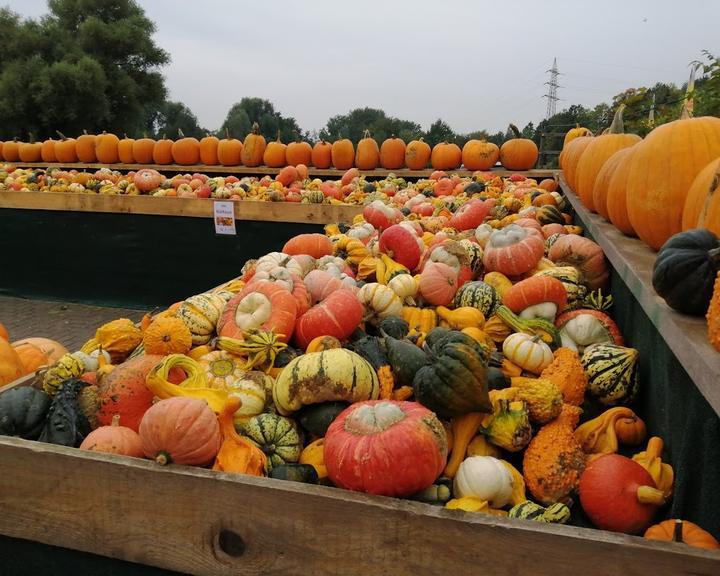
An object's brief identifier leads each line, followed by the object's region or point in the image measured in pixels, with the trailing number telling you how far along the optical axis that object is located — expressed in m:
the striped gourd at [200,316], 2.29
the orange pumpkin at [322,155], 8.71
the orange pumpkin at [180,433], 1.37
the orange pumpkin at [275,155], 8.78
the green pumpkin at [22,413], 1.61
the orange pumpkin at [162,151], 9.21
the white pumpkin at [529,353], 1.96
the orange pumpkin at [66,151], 9.80
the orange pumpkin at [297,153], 8.65
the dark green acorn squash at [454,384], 1.61
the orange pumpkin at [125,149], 9.38
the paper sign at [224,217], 5.80
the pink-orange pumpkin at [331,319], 2.12
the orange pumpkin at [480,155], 7.60
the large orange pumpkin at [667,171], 1.82
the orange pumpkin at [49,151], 10.00
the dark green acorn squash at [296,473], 1.46
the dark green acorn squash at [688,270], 1.18
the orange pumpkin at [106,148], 9.41
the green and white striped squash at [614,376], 1.83
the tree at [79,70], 20.67
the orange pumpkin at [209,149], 9.09
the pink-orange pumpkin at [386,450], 1.30
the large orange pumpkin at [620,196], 2.25
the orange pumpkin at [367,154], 8.26
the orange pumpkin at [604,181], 2.53
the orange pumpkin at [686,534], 1.08
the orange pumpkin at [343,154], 8.44
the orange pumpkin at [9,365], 2.07
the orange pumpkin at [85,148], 9.55
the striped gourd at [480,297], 2.44
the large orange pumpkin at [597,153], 3.13
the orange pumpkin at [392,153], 8.27
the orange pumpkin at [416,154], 8.20
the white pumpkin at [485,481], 1.44
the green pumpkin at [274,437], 1.63
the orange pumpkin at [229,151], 8.91
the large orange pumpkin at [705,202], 1.39
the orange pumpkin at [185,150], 9.10
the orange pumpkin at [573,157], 4.06
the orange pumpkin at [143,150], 9.30
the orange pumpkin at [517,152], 7.48
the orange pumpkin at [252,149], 8.82
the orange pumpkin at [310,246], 3.25
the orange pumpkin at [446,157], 7.91
